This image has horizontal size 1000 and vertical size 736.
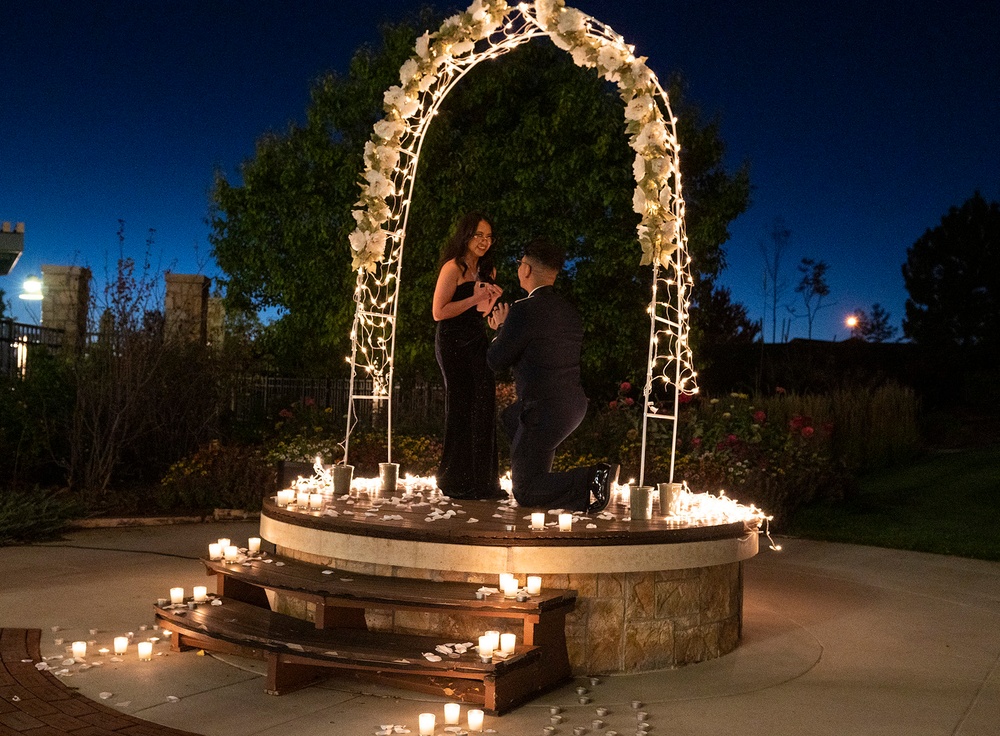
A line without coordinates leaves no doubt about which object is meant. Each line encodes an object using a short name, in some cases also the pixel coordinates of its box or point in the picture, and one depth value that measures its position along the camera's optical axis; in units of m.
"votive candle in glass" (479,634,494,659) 4.75
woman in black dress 7.04
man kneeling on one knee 6.37
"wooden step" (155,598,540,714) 4.62
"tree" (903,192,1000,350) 31.75
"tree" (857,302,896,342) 39.03
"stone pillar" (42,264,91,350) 16.61
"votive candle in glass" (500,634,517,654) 4.81
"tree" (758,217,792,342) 32.41
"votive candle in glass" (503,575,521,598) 5.11
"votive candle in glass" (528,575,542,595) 5.16
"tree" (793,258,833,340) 35.19
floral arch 6.52
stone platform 5.28
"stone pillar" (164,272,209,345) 15.38
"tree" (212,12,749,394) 16.34
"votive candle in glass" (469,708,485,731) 4.33
